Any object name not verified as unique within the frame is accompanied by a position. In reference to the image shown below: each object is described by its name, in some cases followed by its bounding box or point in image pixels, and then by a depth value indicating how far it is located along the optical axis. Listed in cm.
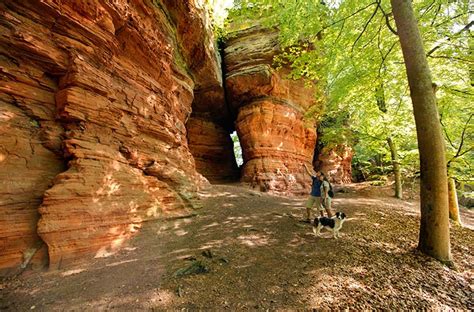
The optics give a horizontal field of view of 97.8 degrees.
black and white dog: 564
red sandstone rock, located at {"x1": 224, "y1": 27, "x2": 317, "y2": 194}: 1508
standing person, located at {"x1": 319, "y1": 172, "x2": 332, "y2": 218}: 698
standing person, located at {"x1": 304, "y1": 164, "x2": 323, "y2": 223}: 716
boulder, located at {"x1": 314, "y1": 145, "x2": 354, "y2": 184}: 2050
